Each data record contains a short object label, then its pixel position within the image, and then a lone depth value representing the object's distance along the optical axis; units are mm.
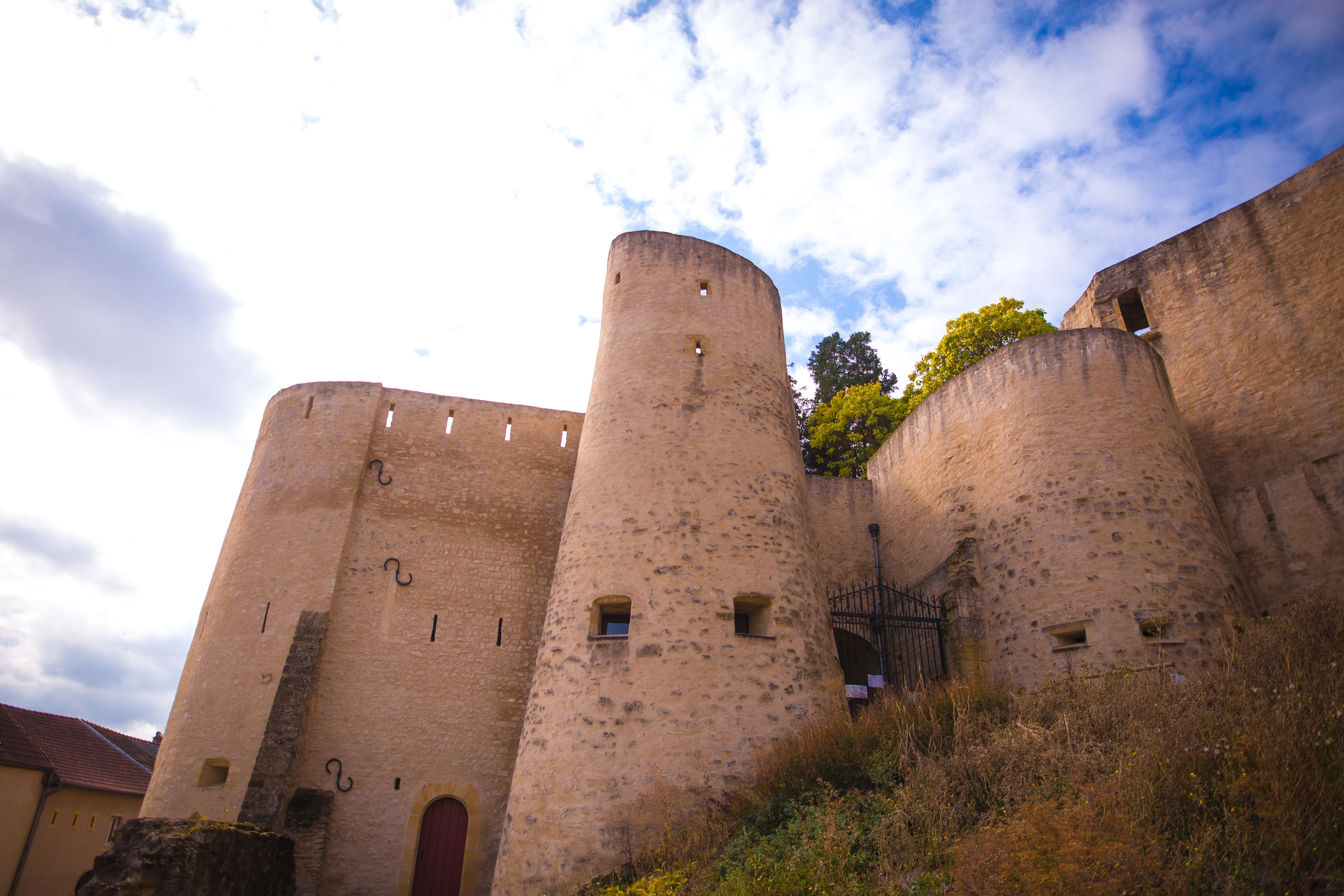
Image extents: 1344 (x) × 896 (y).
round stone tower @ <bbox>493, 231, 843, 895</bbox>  8227
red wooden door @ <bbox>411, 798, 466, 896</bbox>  10383
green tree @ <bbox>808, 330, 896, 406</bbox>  25625
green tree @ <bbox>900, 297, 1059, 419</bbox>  18547
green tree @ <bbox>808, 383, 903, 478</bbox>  20766
